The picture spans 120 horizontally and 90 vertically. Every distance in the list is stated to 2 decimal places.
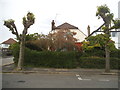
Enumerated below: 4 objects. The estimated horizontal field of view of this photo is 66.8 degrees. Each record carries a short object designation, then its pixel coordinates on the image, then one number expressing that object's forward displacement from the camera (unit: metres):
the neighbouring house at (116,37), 19.32
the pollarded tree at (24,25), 7.97
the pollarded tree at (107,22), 7.88
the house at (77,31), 20.85
